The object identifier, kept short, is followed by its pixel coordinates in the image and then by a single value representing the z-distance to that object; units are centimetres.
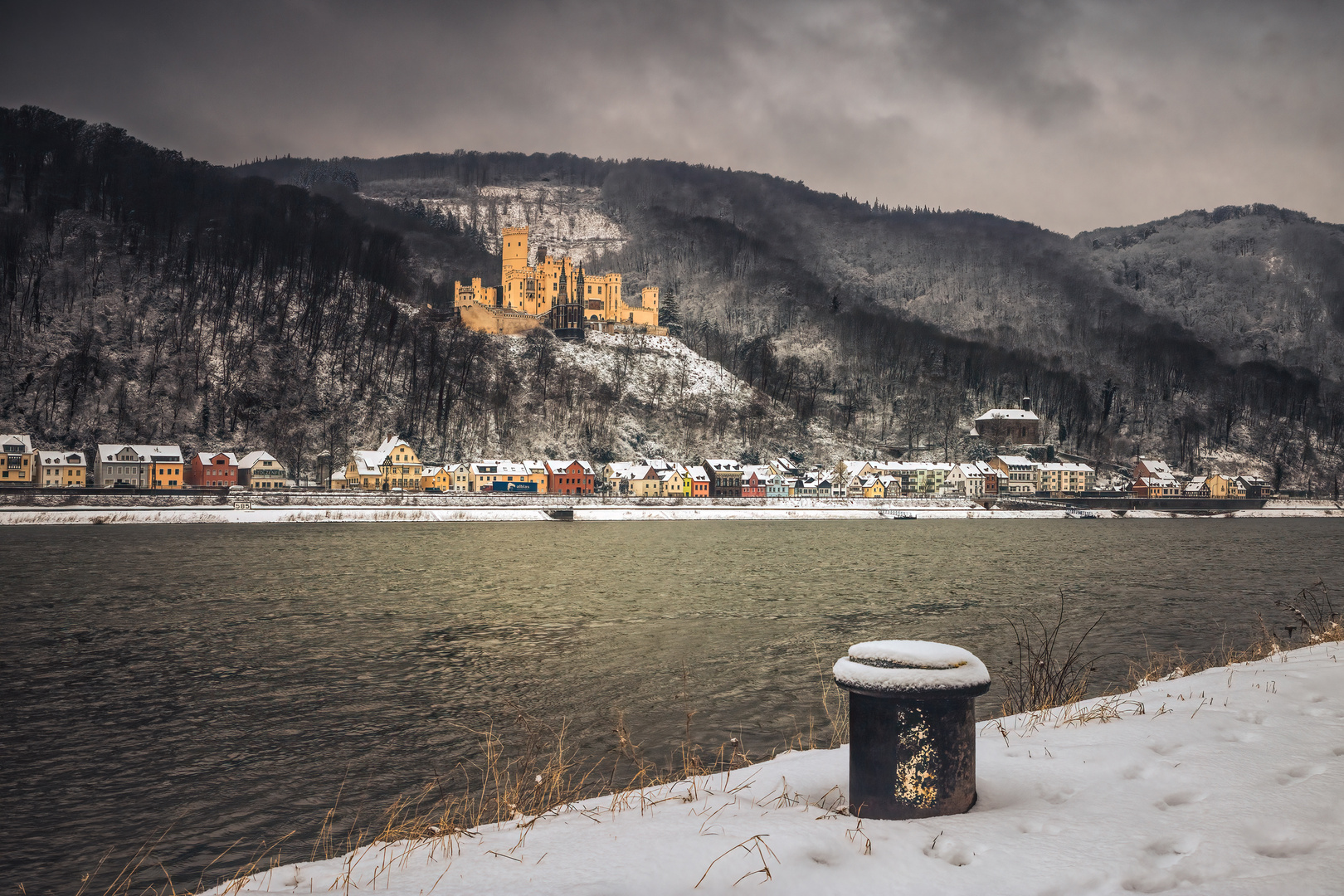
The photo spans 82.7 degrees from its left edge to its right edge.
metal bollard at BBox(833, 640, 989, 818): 460
